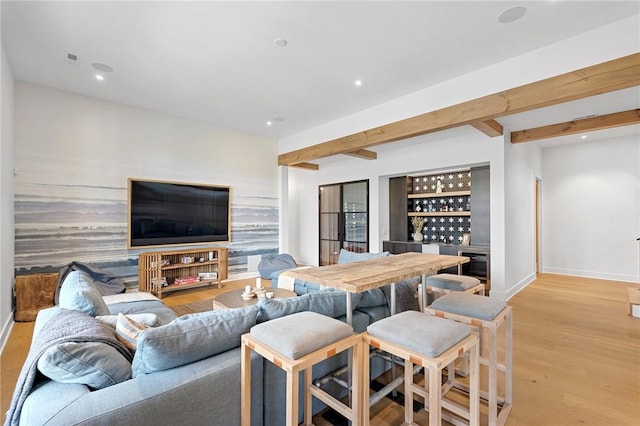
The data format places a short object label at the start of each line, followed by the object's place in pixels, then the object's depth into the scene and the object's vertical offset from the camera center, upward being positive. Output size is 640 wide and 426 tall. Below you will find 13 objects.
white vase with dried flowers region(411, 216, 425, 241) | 5.97 -0.22
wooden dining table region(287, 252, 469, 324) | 1.56 -0.35
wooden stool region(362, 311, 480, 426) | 1.29 -0.63
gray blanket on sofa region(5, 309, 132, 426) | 1.08 -0.53
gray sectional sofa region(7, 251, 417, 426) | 1.04 -0.65
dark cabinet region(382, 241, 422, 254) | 5.67 -0.63
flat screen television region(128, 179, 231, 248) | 4.51 +0.05
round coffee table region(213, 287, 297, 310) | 2.86 -0.88
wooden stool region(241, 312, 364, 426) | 1.22 -0.60
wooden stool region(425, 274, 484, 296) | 2.48 -0.61
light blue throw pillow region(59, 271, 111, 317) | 1.68 -0.50
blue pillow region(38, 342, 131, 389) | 1.08 -0.58
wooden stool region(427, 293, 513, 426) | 1.73 -0.66
